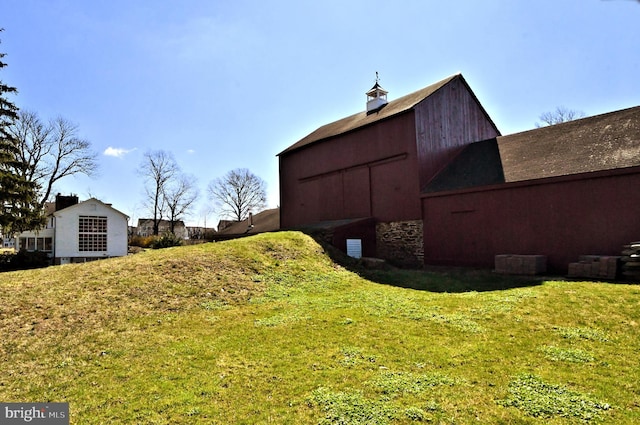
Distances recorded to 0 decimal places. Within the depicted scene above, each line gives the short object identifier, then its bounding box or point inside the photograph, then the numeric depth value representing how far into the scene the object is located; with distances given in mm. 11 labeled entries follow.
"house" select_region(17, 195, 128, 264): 27859
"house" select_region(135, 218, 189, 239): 68419
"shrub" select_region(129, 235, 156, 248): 39906
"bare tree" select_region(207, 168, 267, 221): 62969
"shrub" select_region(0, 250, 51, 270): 22186
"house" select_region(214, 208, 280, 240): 35450
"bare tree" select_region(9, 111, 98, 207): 38297
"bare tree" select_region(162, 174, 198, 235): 55325
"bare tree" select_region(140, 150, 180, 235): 53906
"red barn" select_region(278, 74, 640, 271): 12625
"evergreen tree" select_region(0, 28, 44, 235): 21031
